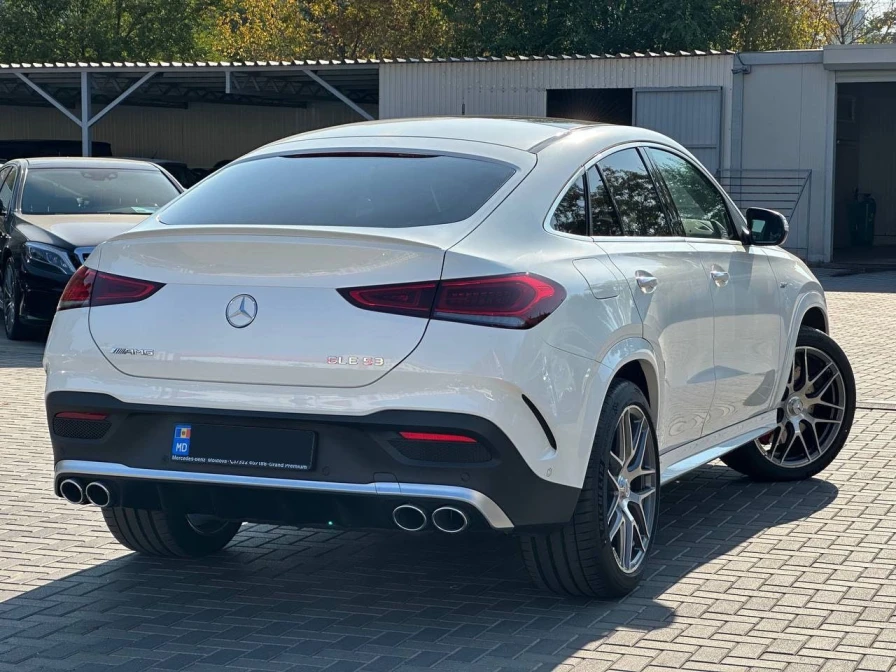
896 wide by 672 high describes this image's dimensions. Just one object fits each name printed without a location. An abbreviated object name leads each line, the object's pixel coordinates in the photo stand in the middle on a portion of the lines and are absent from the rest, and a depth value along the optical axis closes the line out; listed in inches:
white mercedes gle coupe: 170.9
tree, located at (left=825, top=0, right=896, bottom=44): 2356.1
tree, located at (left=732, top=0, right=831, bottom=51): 1907.0
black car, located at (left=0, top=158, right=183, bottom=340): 495.5
